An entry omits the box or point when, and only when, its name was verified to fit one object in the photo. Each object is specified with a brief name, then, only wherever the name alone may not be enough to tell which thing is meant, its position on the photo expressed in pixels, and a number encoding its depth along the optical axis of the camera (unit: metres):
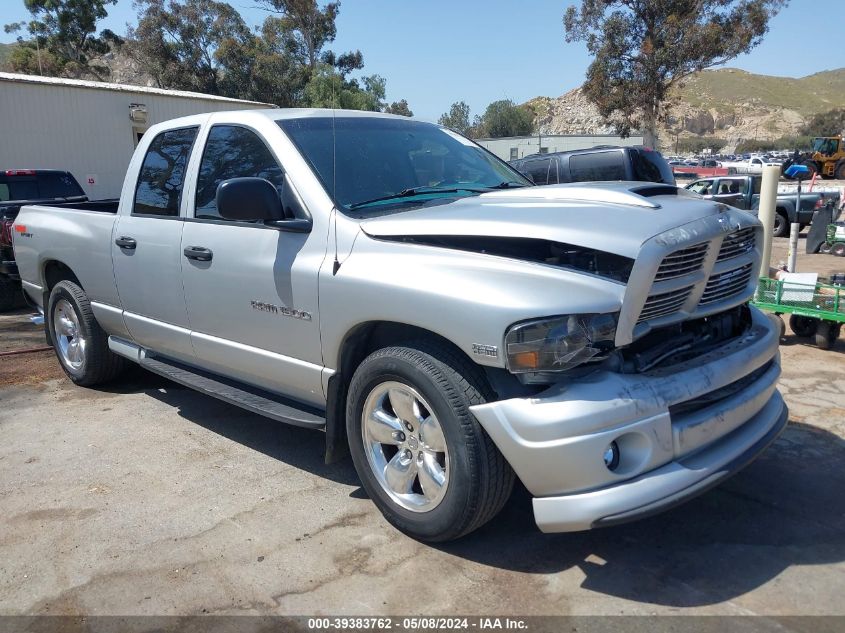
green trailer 6.04
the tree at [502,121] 64.12
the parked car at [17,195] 9.02
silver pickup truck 2.68
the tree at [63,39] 40.47
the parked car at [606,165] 10.05
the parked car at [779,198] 15.96
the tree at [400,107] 46.59
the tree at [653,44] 29.19
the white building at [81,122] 17.11
